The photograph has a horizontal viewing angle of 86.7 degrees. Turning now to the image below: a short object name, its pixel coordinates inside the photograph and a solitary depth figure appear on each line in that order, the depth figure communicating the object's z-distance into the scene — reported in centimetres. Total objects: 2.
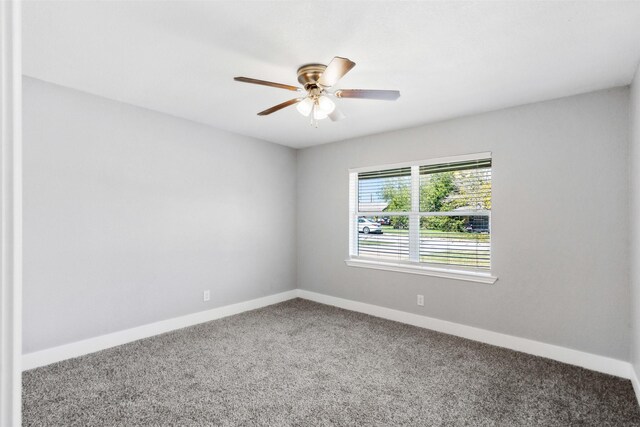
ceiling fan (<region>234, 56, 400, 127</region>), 220
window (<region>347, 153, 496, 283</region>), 355
